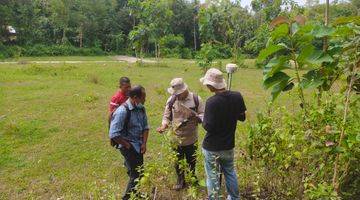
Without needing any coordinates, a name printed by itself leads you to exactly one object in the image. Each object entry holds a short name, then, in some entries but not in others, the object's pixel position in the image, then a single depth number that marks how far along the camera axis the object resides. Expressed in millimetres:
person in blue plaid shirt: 4203
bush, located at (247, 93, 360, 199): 2900
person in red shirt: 5352
